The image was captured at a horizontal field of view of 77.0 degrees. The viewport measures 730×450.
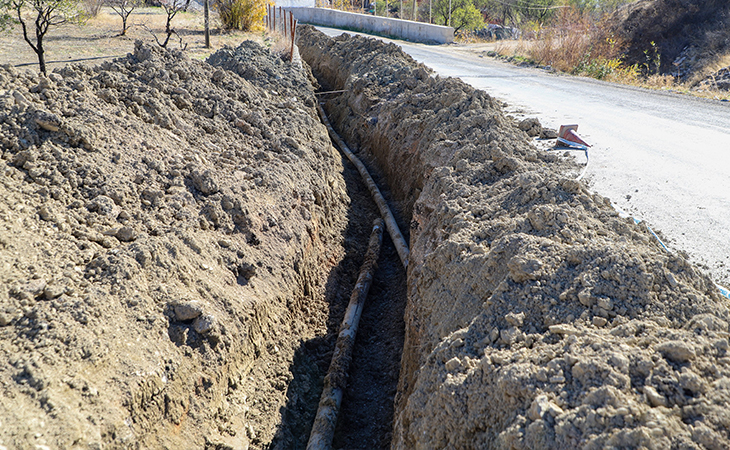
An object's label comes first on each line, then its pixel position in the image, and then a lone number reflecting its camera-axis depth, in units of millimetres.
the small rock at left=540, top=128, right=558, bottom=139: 8164
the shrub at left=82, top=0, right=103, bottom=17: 19094
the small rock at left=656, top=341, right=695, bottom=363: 2385
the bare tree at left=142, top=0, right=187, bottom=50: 15123
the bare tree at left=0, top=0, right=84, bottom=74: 9016
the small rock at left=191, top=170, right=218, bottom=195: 5109
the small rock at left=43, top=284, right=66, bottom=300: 3217
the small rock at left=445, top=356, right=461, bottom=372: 3148
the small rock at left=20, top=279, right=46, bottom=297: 3138
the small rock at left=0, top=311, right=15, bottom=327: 2951
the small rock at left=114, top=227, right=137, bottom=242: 4035
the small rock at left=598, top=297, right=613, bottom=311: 2982
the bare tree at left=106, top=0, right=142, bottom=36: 16088
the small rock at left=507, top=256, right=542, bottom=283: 3414
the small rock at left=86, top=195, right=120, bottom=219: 4102
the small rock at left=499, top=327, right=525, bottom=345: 3065
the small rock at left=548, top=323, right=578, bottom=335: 2878
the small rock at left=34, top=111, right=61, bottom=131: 4211
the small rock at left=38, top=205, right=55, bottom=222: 3721
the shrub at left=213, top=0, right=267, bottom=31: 21047
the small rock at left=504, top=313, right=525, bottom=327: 3152
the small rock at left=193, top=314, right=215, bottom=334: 3883
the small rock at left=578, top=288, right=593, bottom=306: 3057
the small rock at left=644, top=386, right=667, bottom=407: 2234
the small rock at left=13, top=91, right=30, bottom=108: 4262
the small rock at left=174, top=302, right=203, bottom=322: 3822
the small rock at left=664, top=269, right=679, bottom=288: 3016
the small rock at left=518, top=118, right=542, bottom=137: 8148
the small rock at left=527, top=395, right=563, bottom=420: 2408
